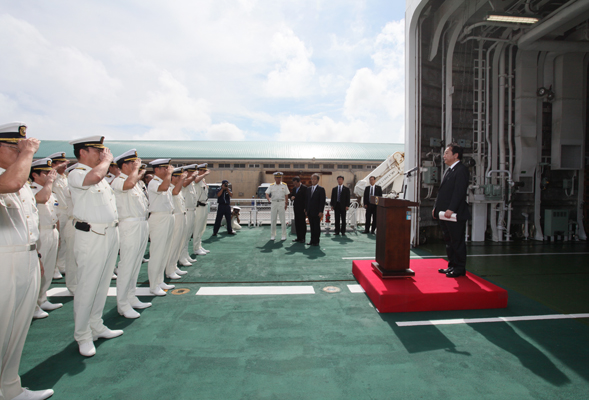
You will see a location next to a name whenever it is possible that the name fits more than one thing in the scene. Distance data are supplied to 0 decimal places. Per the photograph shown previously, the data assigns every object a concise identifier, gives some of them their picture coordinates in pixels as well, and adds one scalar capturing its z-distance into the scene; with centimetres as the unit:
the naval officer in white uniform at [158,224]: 414
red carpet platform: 359
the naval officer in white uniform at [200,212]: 670
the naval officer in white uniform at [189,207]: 572
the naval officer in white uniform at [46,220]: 369
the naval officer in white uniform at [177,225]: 479
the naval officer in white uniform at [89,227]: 269
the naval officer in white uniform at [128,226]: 346
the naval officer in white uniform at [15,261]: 187
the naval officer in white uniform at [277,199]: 848
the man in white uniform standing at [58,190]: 457
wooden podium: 409
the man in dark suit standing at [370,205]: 938
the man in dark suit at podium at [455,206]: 417
